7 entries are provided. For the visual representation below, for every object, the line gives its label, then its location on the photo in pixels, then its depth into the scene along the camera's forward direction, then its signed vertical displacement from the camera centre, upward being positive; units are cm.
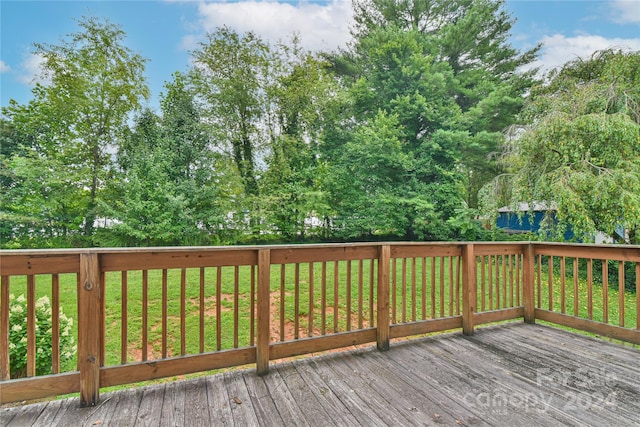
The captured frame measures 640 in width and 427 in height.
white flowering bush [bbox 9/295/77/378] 211 -95
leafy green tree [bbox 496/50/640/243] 538 +118
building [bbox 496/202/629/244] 670 -10
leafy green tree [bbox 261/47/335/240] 1028 +250
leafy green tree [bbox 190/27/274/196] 1001 +439
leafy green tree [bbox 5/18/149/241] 801 +322
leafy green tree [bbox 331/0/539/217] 995 +511
